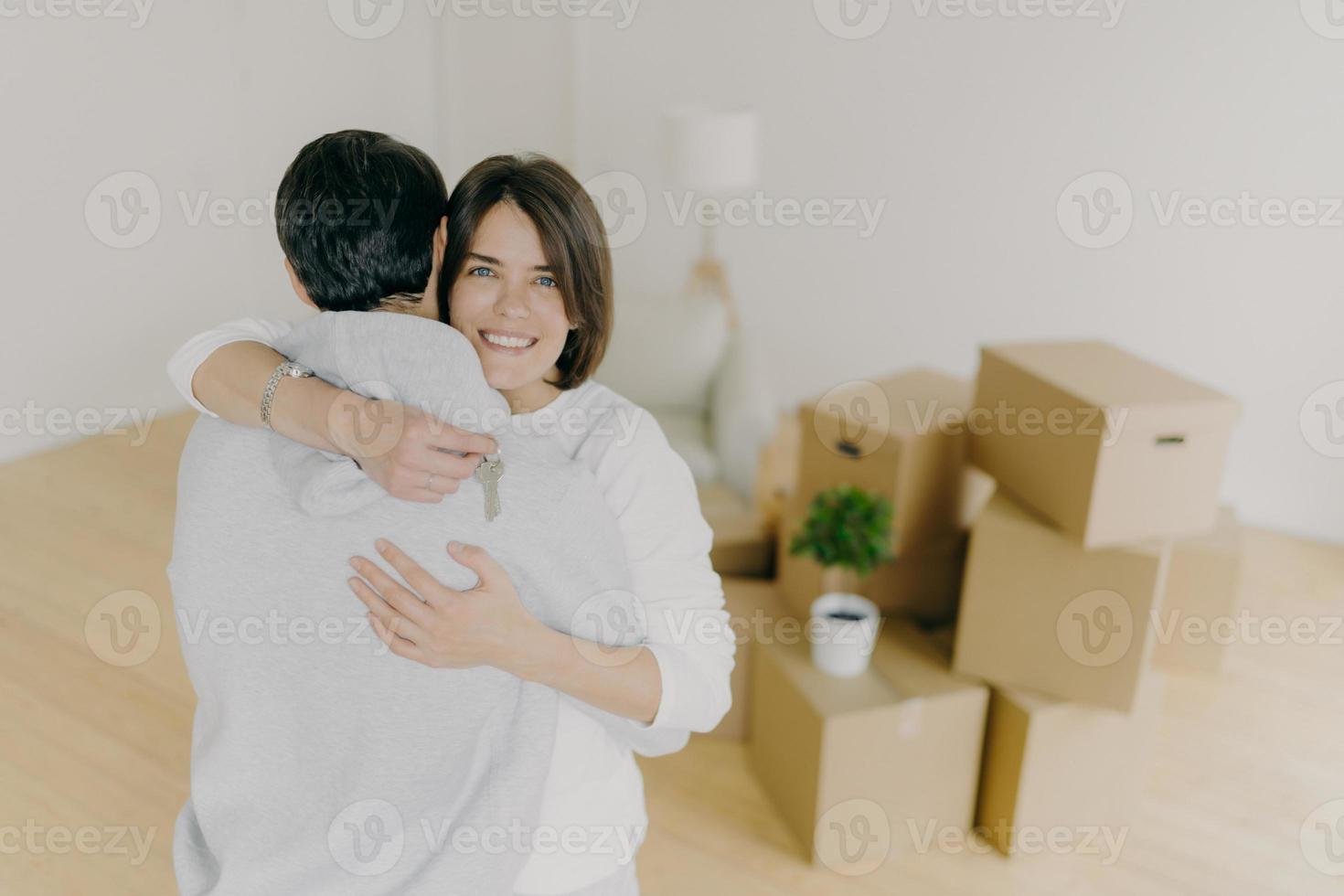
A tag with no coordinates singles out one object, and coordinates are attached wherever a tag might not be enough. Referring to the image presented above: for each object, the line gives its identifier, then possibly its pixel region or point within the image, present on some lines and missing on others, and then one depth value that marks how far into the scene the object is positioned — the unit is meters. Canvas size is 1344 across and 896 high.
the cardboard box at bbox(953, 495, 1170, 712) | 1.85
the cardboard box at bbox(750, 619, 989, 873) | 1.94
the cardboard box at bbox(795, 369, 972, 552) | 2.12
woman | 0.93
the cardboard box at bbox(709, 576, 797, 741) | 2.28
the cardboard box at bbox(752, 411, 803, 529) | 2.79
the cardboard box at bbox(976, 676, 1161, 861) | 1.97
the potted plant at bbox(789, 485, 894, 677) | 2.03
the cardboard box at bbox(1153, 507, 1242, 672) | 2.53
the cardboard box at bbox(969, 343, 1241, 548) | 1.75
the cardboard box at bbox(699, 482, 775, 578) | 2.55
